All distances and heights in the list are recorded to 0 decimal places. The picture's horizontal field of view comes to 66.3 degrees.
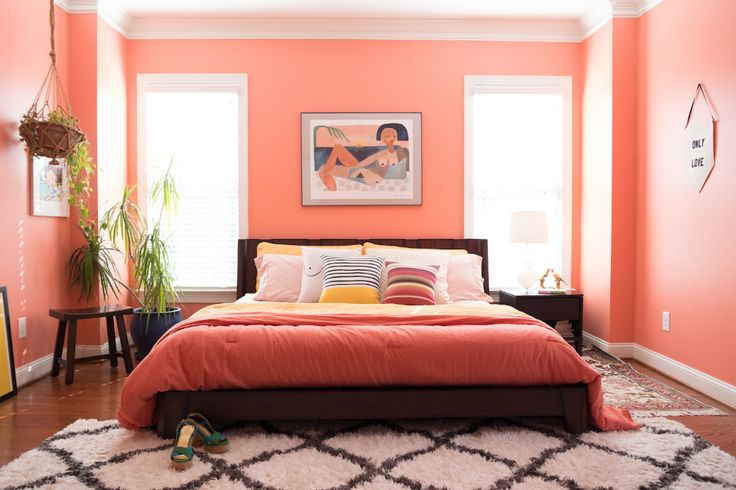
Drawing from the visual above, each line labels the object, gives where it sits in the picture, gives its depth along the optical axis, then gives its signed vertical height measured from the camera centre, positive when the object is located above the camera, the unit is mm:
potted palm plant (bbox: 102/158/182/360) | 4434 -283
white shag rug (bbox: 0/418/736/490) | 2316 -988
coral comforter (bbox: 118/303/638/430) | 2752 -601
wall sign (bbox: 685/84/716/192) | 3613 +592
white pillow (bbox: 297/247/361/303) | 4203 -240
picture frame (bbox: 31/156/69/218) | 4012 +392
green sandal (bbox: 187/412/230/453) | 2600 -921
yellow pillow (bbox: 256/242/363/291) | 4723 -80
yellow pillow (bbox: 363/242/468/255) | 4797 -89
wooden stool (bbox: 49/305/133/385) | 3906 -682
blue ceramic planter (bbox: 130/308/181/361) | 4457 -696
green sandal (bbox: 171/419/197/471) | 2418 -905
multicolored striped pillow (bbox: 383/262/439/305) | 3926 -324
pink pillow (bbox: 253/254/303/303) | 4336 -301
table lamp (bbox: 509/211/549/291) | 4688 +90
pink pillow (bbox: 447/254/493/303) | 4441 -328
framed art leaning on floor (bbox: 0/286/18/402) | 3502 -723
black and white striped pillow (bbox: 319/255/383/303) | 3990 -292
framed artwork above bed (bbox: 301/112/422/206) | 5059 +758
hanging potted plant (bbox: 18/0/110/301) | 3764 +597
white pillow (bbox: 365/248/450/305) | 4254 -151
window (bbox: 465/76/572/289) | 5168 +653
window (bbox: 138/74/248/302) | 5066 +676
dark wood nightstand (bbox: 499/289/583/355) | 4598 -561
